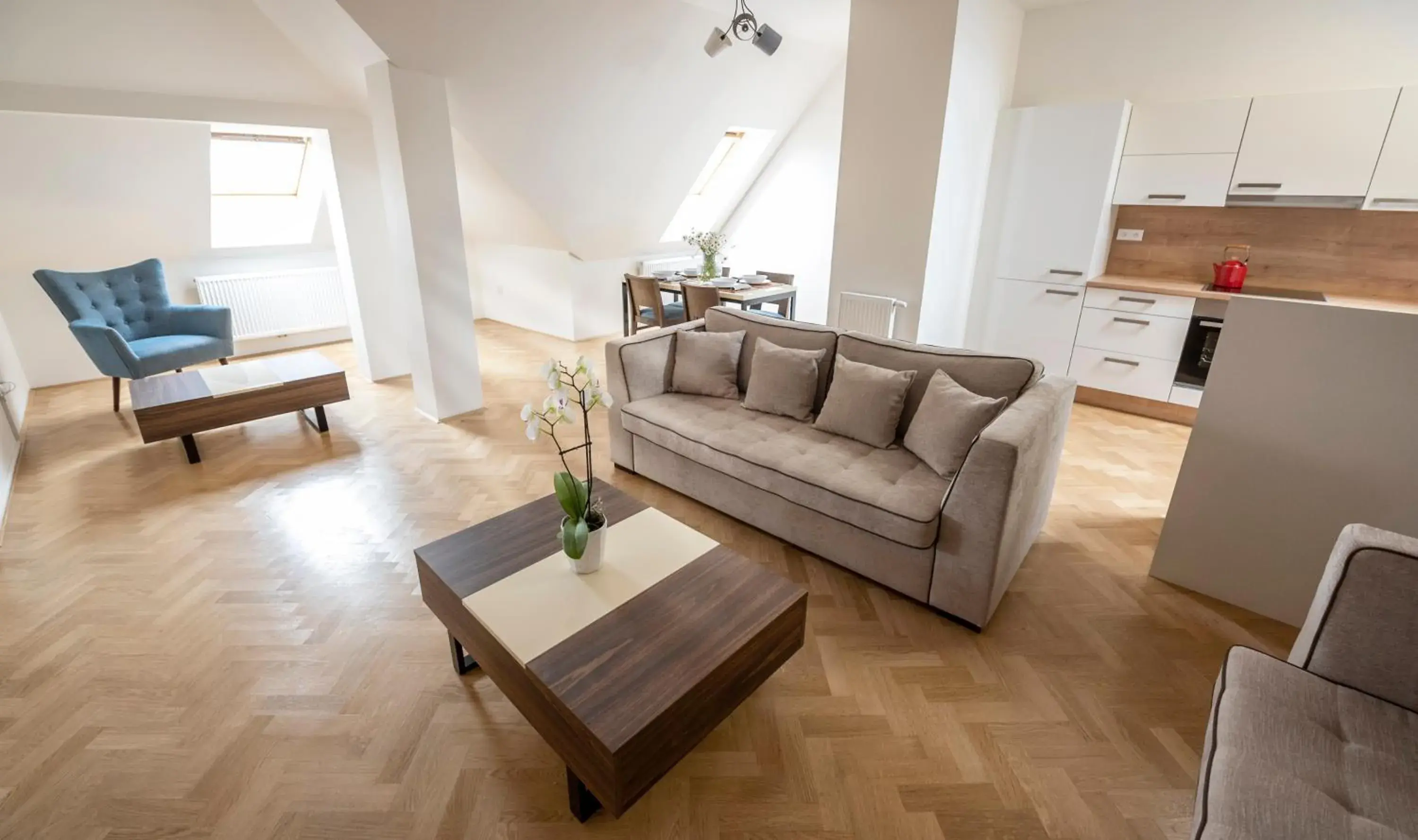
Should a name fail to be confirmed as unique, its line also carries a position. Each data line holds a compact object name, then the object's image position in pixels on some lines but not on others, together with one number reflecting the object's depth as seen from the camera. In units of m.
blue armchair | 3.75
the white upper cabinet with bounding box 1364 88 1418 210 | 3.09
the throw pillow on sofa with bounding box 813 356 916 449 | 2.56
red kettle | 3.75
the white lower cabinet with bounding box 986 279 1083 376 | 4.23
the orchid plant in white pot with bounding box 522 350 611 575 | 1.57
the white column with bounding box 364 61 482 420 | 3.51
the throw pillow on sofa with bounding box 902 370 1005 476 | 2.27
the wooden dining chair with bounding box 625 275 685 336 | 4.86
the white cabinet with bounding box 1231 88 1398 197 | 3.20
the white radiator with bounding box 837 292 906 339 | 3.91
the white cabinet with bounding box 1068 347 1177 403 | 3.96
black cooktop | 3.64
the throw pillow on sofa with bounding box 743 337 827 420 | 2.88
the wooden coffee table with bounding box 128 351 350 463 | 3.22
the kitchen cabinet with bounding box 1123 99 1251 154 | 3.56
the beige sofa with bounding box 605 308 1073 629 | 2.03
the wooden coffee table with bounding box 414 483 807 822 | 1.34
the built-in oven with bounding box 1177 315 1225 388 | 3.69
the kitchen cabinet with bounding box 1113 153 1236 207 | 3.67
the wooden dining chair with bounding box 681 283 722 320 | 4.34
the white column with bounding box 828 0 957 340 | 3.41
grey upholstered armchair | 1.06
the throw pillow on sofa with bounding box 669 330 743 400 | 3.17
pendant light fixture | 3.62
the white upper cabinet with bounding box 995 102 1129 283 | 3.87
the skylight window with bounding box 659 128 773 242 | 6.33
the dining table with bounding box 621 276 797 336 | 4.61
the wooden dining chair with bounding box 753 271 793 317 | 5.57
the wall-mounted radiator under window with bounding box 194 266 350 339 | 5.05
